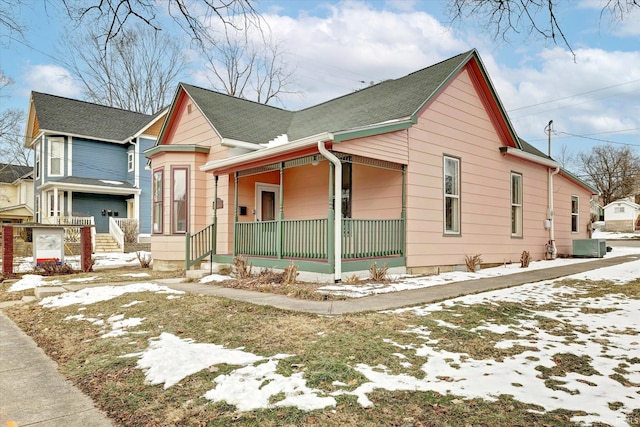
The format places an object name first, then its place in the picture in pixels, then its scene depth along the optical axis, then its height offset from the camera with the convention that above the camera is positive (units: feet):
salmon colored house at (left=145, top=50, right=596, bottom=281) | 28.81 +3.57
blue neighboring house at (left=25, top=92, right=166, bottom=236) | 73.92 +10.67
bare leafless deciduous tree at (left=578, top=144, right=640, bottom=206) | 159.84 +20.80
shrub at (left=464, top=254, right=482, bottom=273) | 34.09 -3.28
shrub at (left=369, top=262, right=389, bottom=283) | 27.50 -3.41
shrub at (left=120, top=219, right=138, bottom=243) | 69.15 -1.43
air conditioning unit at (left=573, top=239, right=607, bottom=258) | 47.19 -2.90
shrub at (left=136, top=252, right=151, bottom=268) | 43.47 -4.39
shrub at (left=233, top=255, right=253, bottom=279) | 30.25 -3.38
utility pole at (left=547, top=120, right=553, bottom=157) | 102.19 +22.69
